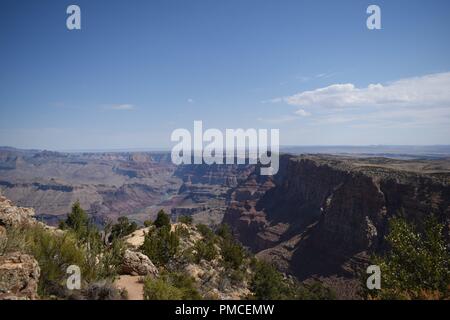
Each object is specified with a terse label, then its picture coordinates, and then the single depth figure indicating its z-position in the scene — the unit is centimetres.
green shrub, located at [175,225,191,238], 2905
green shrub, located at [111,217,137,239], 3083
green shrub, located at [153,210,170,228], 3083
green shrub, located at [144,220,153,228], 3569
